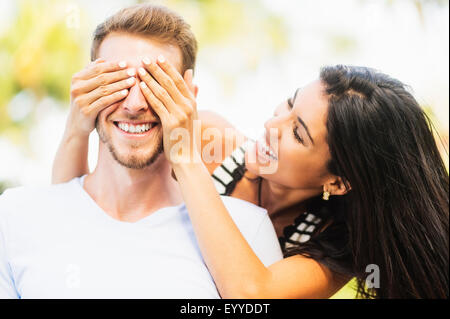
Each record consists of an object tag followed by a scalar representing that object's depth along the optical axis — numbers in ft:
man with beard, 4.21
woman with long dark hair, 5.16
